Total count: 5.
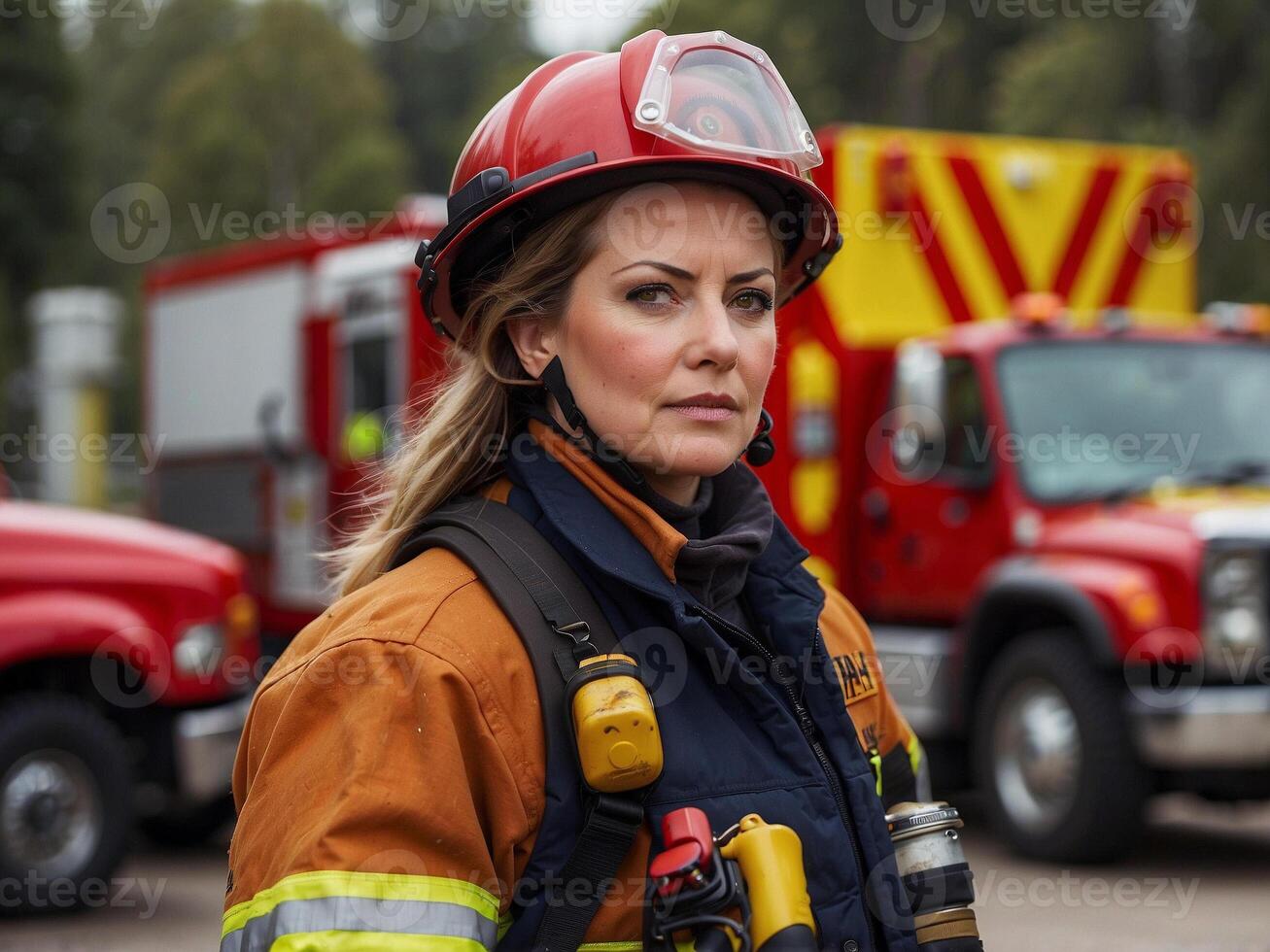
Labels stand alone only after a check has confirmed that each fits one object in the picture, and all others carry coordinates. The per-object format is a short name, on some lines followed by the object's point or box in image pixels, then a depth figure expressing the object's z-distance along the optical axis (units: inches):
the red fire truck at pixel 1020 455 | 258.8
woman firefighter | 69.0
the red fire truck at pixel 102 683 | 237.8
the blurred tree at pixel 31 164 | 1184.2
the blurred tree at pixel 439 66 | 2554.1
